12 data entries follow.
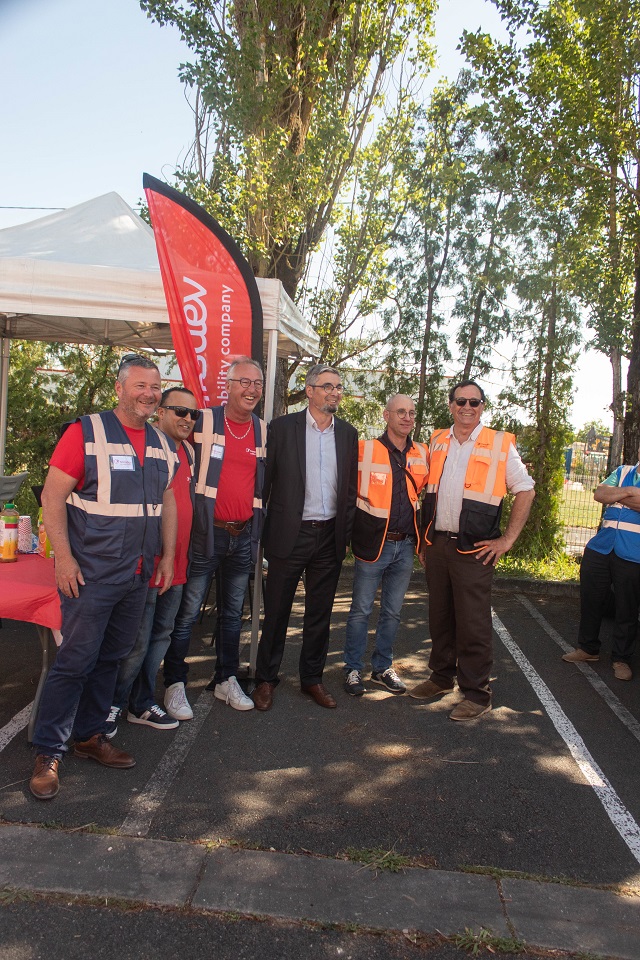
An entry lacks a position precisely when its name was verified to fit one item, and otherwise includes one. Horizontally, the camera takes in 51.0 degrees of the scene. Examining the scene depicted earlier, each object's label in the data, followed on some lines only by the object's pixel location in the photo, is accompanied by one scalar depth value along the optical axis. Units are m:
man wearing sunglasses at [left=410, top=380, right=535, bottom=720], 4.17
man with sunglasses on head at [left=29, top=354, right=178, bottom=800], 3.01
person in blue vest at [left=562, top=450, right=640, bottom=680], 5.16
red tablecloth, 3.33
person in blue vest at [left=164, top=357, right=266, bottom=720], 3.90
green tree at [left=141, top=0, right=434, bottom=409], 8.04
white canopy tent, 4.80
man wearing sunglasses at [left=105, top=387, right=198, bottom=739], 3.67
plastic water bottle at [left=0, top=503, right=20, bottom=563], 3.87
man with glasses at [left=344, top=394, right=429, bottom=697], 4.35
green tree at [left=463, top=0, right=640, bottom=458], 7.20
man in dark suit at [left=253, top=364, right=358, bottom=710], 4.12
